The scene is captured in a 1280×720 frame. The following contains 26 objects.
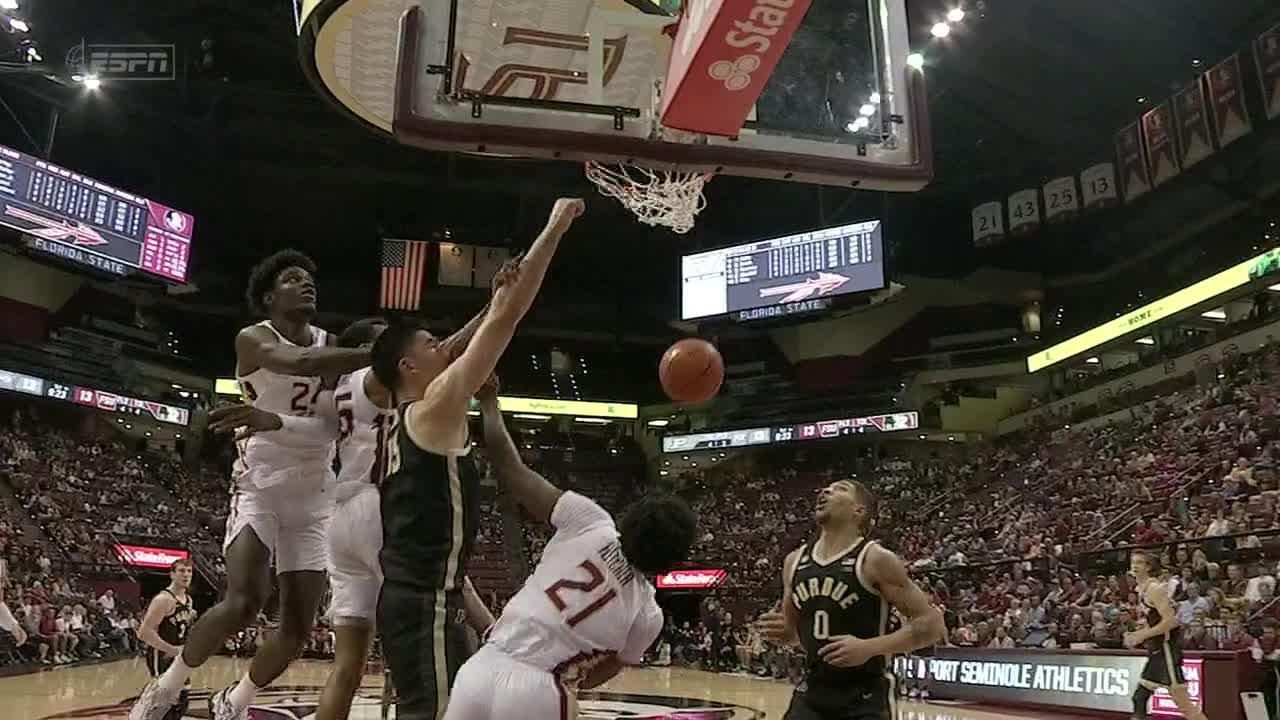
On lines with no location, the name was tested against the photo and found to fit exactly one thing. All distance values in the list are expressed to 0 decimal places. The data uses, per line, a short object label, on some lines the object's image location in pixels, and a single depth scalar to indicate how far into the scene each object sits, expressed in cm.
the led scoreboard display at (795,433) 2763
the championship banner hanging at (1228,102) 1714
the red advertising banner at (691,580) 2666
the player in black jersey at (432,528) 310
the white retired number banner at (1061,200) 2238
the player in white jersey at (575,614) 274
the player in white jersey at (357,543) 368
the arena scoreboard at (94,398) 2455
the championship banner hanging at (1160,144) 1891
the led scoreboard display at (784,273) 2206
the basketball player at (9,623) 743
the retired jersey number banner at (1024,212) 2347
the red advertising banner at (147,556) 2195
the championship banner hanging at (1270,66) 1631
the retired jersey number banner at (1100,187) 2136
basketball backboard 541
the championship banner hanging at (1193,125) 1794
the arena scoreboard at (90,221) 1922
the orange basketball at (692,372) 543
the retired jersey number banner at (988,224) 2450
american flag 2423
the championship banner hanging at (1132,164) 1975
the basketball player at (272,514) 439
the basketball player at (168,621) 707
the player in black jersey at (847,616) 420
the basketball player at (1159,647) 802
